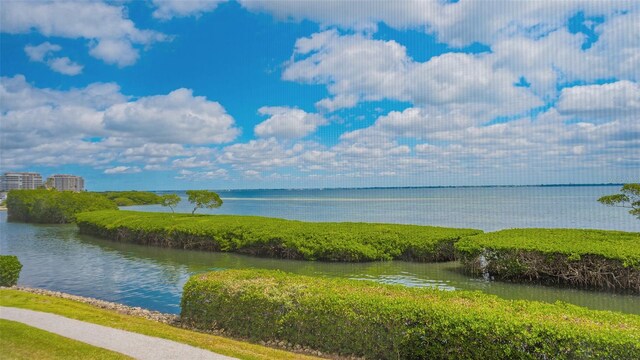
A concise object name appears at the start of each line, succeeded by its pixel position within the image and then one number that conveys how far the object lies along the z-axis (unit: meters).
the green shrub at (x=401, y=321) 8.30
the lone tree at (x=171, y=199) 49.84
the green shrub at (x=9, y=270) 19.12
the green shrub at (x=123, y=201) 106.94
